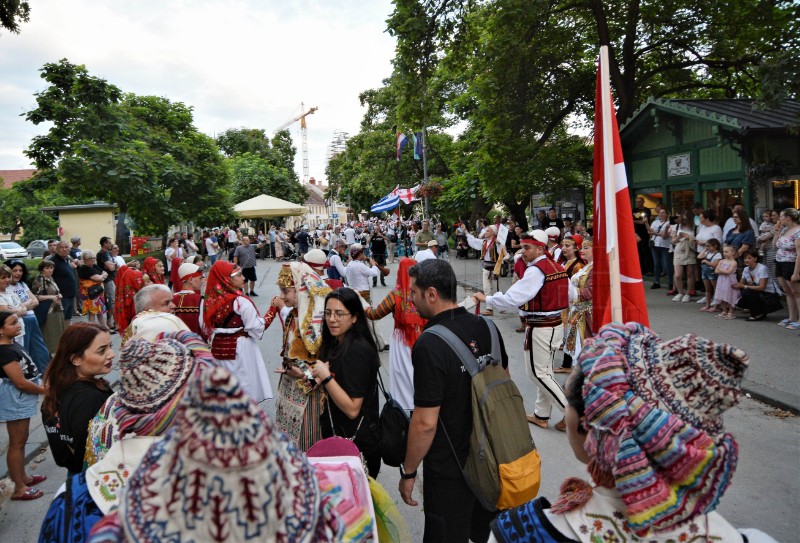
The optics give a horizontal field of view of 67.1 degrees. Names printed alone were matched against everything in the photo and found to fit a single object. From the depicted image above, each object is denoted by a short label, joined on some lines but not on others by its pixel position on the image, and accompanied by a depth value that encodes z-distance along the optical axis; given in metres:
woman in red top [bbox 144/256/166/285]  10.07
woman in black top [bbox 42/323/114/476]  2.87
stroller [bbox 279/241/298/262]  34.26
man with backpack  2.88
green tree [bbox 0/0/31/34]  10.39
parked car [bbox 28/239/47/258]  37.66
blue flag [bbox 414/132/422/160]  25.21
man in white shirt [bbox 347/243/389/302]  10.17
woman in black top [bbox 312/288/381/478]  3.33
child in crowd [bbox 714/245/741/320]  10.91
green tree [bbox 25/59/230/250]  20.11
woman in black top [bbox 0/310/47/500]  4.63
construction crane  162.77
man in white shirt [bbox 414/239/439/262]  9.26
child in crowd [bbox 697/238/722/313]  11.48
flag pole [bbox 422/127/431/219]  24.48
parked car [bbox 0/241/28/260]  33.82
